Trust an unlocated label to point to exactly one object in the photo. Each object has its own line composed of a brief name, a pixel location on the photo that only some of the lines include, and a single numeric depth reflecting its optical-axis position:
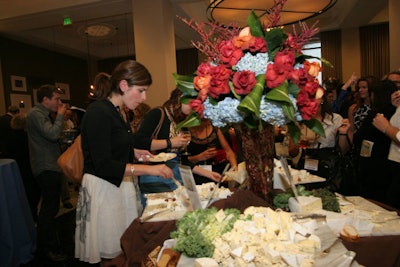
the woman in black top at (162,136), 2.06
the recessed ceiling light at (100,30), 6.15
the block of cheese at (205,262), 0.77
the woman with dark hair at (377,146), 2.41
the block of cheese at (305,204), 1.14
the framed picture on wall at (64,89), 8.73
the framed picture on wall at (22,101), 7.20
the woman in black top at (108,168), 1.60
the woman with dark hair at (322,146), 2.72
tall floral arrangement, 1.05
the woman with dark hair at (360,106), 3.26
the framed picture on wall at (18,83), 7.22
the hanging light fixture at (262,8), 2.19
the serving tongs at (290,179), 1.15
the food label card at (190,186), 1.13
